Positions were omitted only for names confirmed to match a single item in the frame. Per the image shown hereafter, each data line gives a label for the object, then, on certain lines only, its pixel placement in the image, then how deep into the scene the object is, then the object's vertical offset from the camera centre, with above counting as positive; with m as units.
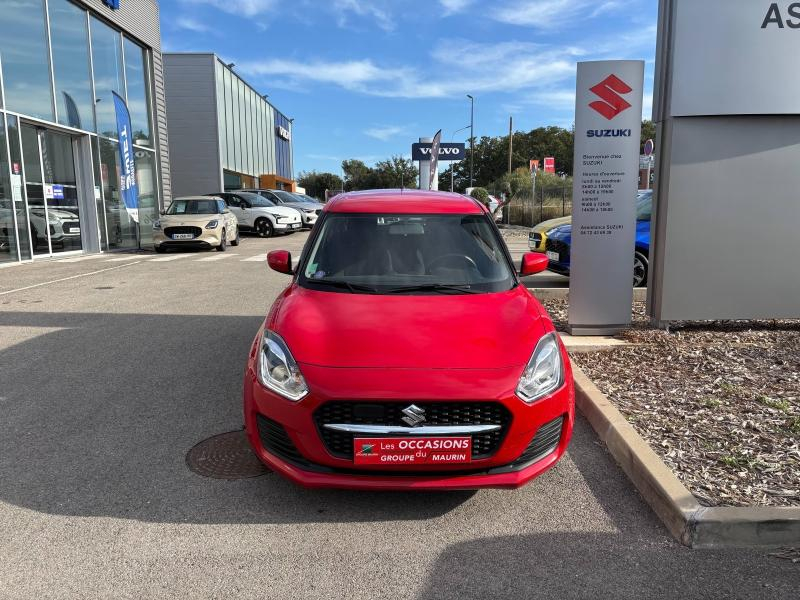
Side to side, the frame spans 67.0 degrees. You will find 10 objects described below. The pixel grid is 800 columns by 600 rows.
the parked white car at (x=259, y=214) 23.75 -0.27
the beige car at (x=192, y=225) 16.92 -0.49
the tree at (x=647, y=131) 64.75 +7.95
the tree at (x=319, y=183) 94.81 +3.70
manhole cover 3.53 -1.52
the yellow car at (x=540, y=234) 10.62 -0.50
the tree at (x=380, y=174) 94.44 +5.12
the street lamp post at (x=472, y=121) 49.97 +7.04
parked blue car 9.38 -0.64
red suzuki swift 2.86 -0.88
